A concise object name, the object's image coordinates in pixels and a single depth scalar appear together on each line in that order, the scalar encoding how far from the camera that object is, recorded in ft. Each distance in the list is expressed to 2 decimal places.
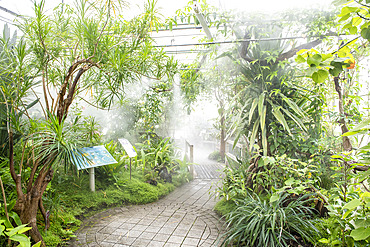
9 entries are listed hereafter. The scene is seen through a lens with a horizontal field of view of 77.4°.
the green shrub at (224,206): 10.21
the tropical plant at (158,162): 14.47
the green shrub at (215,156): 27.12
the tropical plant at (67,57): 6.06
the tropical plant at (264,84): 9.21
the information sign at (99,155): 9.90
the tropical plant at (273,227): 6.71
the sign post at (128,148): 12.67
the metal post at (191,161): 17.30
